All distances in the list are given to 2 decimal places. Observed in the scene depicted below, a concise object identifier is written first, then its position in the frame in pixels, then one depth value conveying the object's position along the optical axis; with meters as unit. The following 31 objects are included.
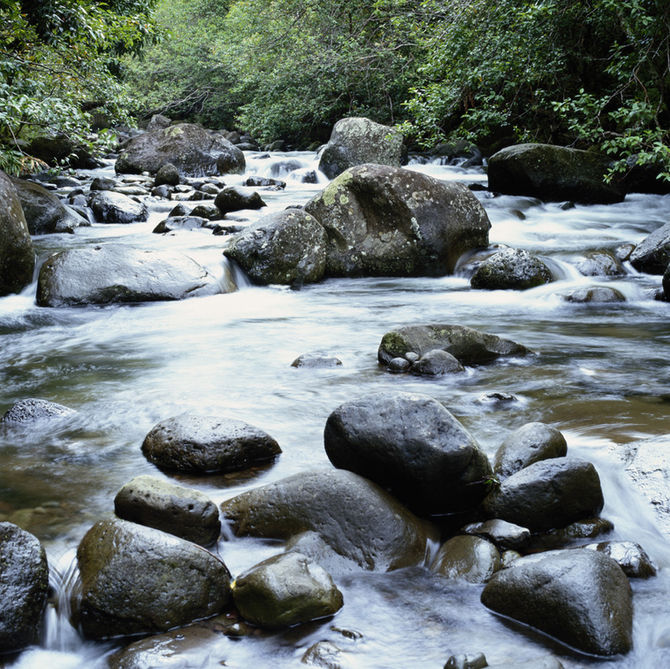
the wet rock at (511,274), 8.09
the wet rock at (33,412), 4.13
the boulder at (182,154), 18.16
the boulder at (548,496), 2.98
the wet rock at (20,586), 2.30
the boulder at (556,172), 12.50
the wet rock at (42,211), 11.20
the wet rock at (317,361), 5.38
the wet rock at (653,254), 8.46
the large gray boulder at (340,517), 2.85
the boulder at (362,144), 16.20
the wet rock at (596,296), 7.66
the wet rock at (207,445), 3.50
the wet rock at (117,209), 12.59
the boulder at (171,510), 2.84
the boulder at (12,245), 7.39
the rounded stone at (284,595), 2.40
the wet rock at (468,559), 2.71
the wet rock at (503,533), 2.86
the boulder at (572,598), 2.30
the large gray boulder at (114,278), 7.53
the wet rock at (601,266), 8.77
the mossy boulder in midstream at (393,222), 8.71
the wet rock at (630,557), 2.66
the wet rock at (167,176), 16.25
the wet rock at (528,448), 3.30
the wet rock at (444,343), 5.32
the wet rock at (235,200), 12.61
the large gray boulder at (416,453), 3.07
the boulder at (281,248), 8.33
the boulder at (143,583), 2.39
